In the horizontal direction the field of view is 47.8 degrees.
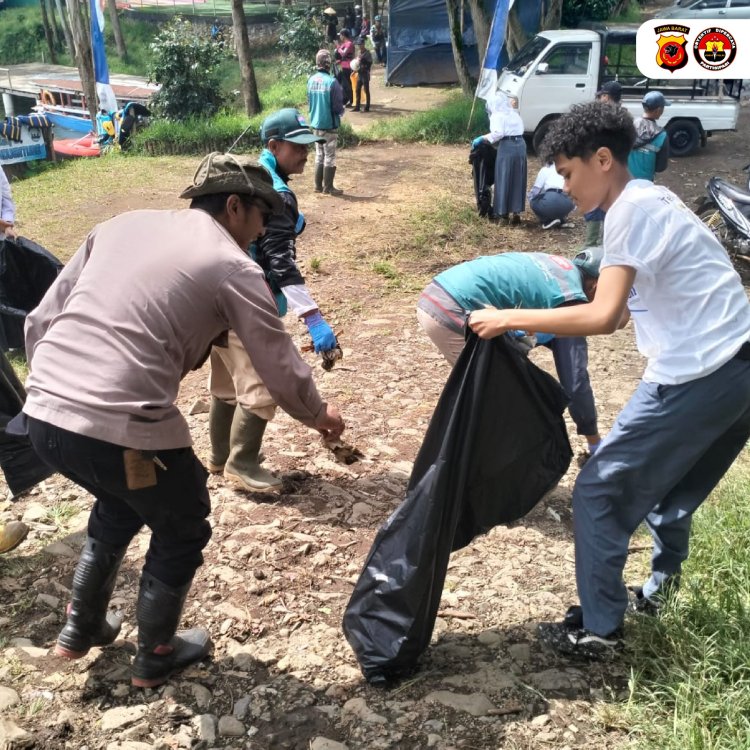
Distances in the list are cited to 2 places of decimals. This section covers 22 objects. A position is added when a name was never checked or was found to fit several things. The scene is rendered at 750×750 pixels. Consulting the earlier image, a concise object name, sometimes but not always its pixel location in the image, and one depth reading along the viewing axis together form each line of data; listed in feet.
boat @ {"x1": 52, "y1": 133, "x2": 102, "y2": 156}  63.67
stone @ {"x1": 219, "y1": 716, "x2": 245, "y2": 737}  8.68
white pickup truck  43.78
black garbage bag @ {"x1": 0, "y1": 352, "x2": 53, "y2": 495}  11.77
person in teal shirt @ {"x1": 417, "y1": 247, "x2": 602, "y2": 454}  12.17
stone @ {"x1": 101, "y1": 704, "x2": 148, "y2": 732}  8.75
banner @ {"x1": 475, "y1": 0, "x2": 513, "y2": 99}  42.50
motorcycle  26.45
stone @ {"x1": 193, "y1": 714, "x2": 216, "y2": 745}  8.63
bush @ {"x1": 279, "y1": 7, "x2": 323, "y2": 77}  72.43
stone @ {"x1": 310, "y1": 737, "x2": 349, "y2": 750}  8.36
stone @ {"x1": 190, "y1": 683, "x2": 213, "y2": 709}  9.10
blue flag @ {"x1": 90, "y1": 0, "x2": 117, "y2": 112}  52.90
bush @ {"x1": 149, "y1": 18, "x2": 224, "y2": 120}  55.26
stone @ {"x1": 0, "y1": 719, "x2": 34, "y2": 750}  8.32
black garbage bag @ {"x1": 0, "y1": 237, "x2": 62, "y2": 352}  19.52
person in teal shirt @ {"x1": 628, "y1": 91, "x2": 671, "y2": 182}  28.02
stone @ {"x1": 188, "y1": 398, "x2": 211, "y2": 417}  16.94
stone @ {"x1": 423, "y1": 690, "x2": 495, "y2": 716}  8.73
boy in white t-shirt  7.92
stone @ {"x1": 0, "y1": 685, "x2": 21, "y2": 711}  8.98
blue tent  66.69
